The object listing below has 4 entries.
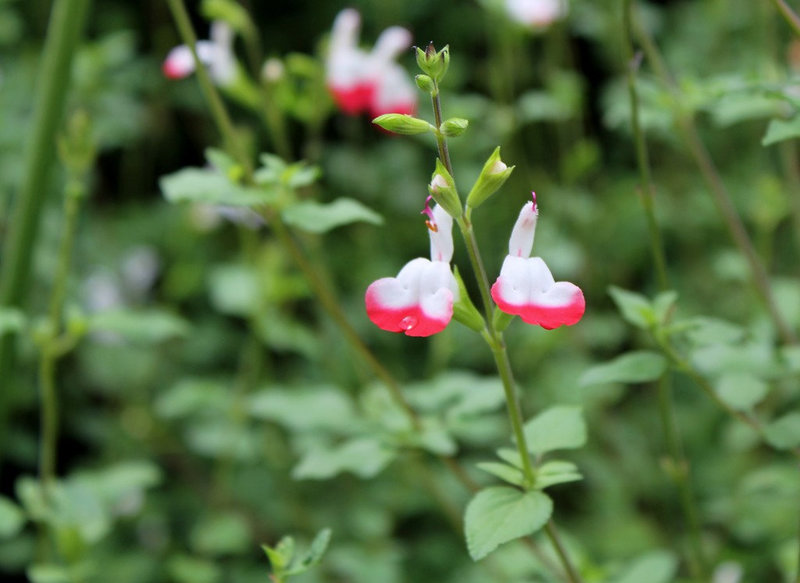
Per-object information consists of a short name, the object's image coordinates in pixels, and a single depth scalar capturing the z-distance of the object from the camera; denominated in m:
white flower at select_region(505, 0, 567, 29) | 0.98
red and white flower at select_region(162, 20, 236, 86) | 0.77
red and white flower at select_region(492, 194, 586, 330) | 0.58
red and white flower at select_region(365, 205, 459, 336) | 0.58
